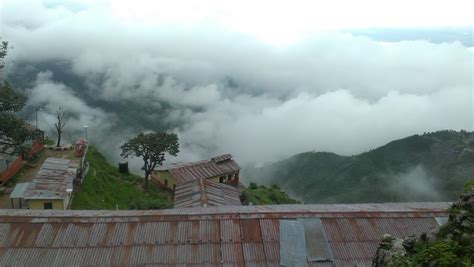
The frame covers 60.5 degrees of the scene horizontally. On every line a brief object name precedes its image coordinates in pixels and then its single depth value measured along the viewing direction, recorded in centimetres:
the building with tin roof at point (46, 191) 3105
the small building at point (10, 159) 3447
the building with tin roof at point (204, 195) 3238
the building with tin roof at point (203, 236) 1734
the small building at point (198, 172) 4694
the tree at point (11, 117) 3177
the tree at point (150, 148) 4672
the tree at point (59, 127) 4910
